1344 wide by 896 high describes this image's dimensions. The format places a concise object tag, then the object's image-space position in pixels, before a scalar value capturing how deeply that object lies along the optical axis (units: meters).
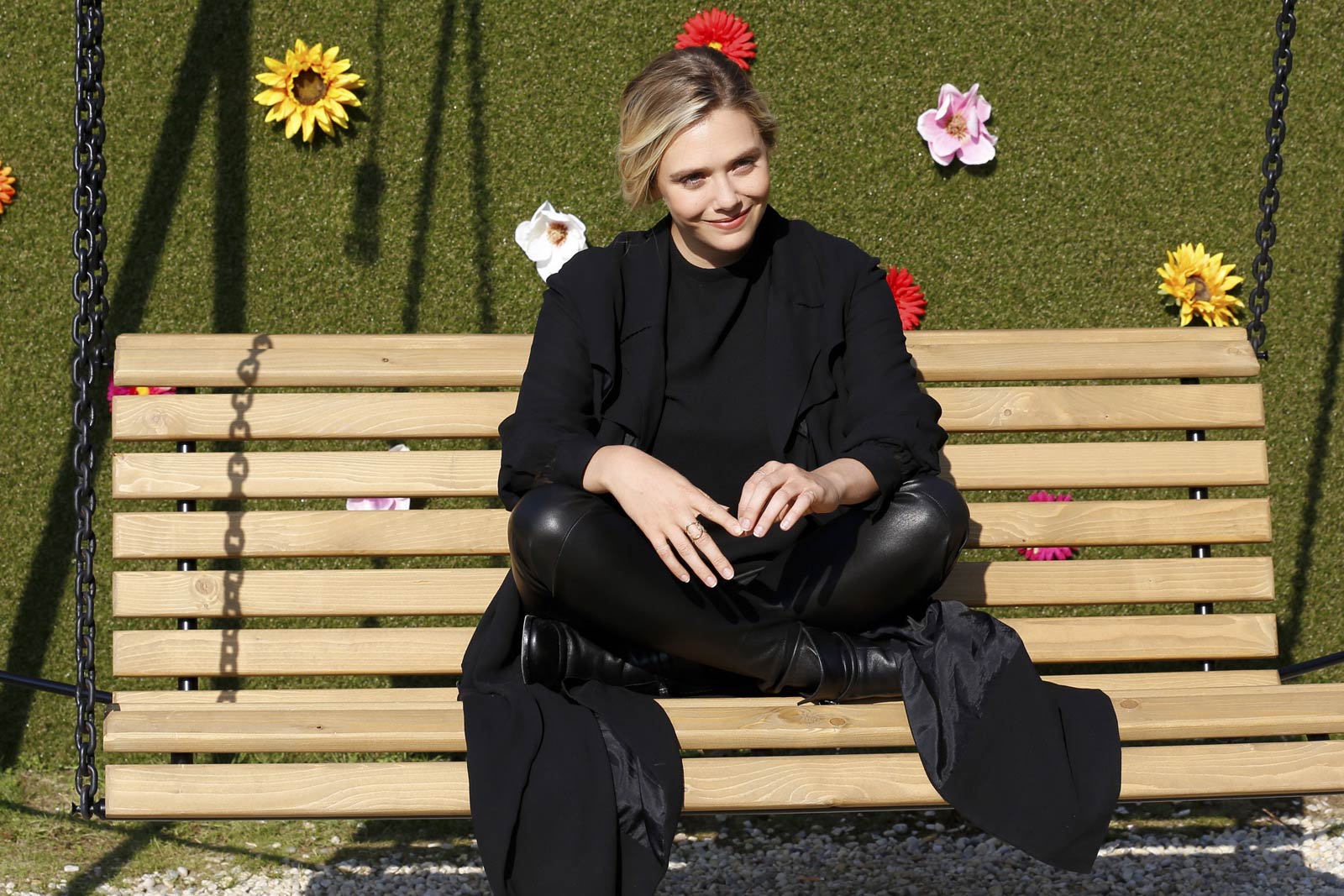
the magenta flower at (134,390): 3.92
